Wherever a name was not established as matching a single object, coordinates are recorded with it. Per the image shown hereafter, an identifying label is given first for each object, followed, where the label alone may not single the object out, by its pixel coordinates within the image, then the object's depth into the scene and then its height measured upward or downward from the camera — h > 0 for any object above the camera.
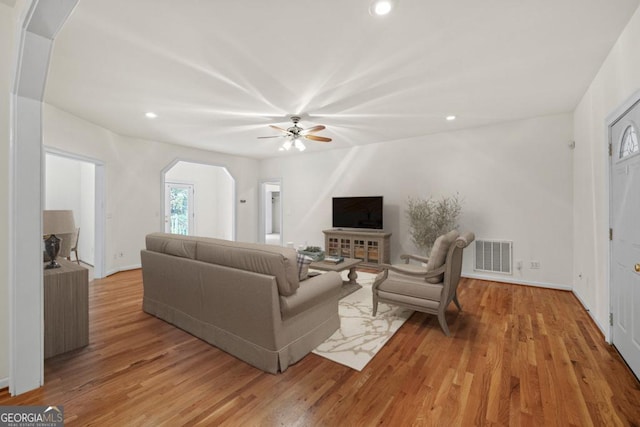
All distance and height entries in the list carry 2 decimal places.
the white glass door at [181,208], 7.95 +0.19
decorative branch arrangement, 4.76 -0.10
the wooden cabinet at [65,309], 2.29 -0.83
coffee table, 3.68 -0.73
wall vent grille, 4.47 -0.73
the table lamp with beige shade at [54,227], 2.37 -0.11
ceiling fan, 4.04 +1.21
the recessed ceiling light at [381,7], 1.80 +1.40
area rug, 2.30 -1.18
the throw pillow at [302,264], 2.31 -0.43
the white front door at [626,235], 2.01 -0.18
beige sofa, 2.06 -0.73
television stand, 5.29 -0.65
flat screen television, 5.54 +0.03
